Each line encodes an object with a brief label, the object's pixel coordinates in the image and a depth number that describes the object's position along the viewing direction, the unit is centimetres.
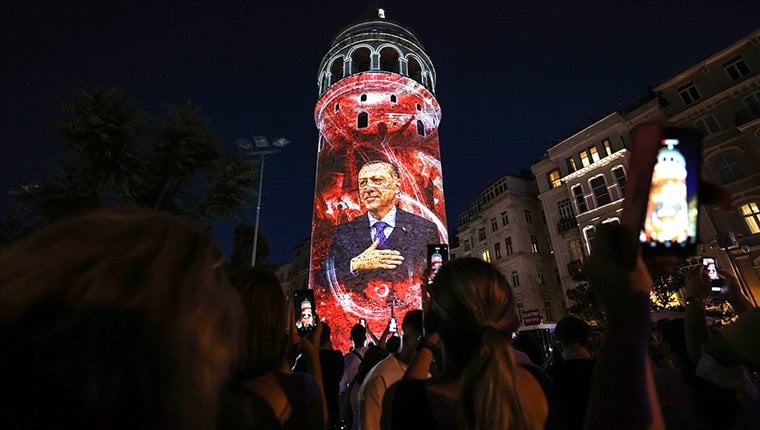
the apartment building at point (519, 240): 3008
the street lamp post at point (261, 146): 1620
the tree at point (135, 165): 995
